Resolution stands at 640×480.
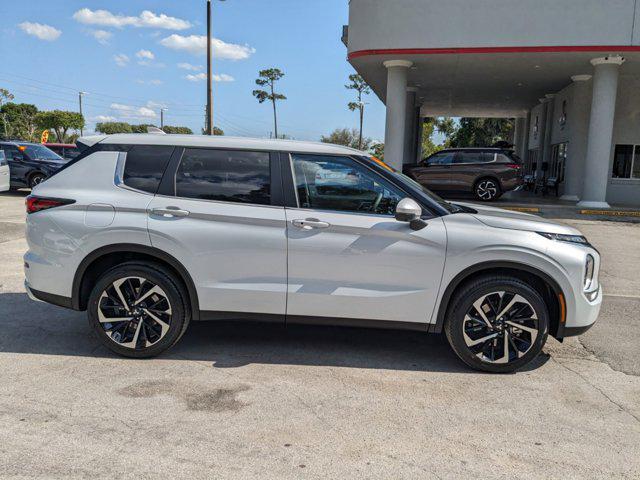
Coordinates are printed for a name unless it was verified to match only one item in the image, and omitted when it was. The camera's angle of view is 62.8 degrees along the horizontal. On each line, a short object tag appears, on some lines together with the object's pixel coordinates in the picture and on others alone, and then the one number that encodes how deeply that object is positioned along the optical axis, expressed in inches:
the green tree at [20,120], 2795.3
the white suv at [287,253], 159.0
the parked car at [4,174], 588.7
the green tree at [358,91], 2694.4
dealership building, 611.2
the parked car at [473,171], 683.4
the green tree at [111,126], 4087.4
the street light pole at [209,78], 831.5
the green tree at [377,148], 2393.2
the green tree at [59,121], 2757.6
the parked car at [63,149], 981.8
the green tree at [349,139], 2856.8
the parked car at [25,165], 687.1
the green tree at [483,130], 2102.6
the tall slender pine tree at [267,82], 2559.1
